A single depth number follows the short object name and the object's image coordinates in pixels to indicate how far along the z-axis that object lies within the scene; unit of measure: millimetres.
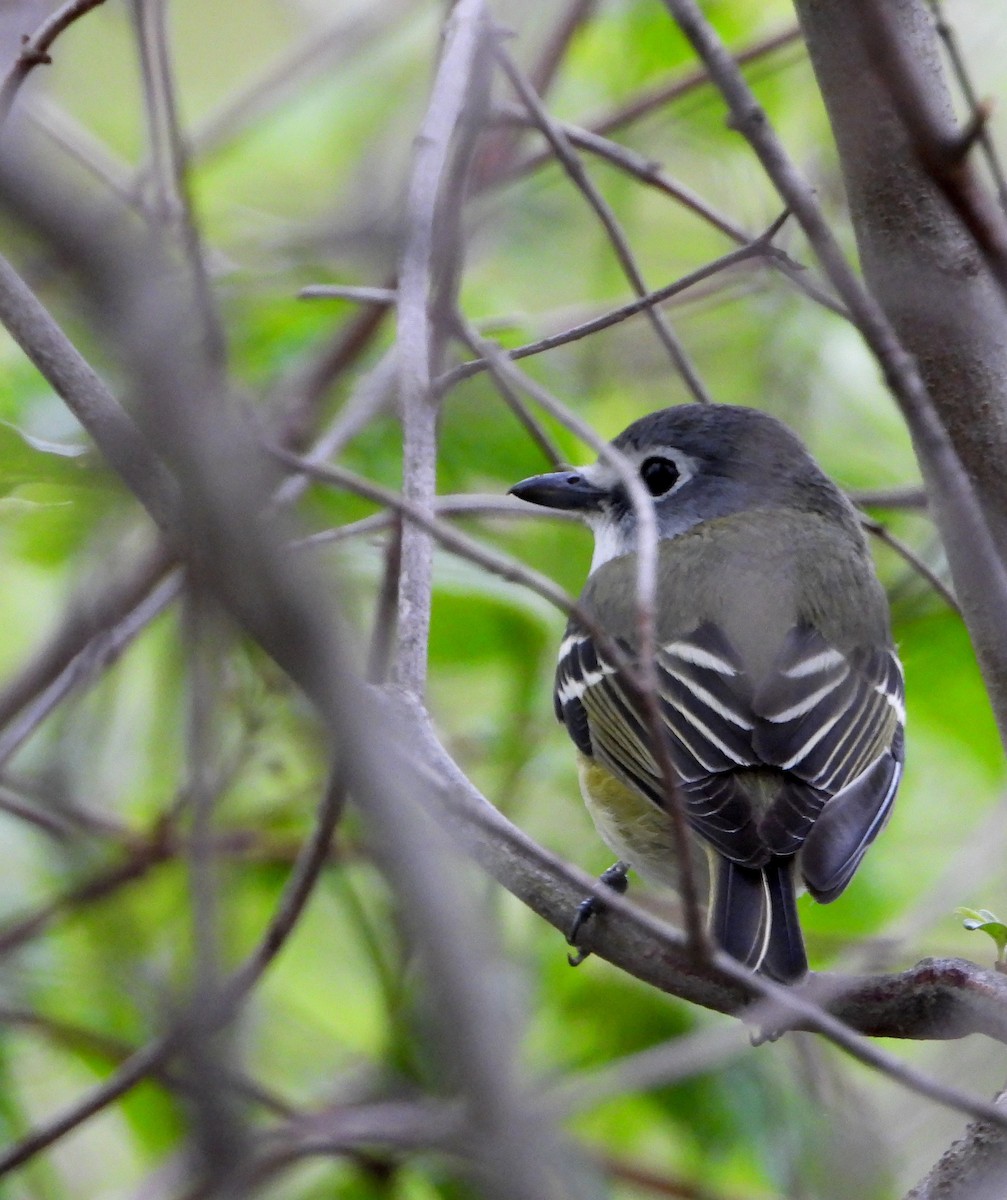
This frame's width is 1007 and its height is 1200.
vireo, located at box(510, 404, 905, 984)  5648
